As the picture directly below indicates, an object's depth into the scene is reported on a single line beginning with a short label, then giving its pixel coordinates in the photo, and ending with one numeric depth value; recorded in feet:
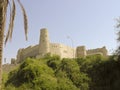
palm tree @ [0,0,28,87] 19.81
